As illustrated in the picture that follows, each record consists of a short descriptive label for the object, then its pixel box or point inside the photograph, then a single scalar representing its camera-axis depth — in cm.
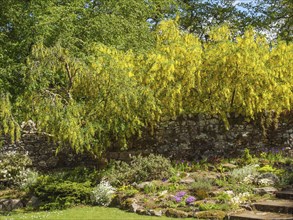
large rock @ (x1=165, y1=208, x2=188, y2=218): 890
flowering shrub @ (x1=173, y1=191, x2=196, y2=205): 957
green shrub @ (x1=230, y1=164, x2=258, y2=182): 1070
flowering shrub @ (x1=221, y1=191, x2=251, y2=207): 917
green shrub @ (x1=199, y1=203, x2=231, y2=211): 898
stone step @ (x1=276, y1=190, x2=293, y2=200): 929
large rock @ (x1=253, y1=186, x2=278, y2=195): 979
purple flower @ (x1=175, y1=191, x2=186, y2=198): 996
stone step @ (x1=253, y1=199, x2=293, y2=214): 836
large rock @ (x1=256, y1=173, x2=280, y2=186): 1034
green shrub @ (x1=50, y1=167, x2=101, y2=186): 1227
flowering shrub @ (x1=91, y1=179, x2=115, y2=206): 1066
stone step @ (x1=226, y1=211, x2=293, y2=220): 792
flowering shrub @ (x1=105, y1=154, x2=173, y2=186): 1155
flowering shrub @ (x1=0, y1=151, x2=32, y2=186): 1302
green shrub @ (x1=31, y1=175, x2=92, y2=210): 1070
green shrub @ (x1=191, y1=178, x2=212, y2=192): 1013
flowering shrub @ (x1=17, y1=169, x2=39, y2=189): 1241
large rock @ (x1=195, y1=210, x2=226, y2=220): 852
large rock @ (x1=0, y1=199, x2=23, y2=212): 1152
